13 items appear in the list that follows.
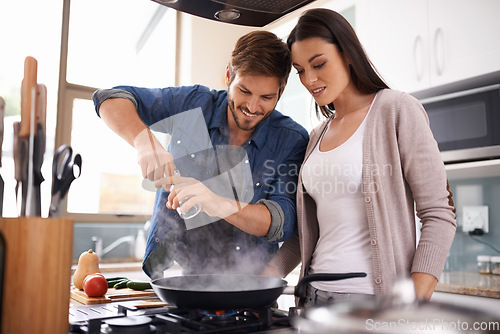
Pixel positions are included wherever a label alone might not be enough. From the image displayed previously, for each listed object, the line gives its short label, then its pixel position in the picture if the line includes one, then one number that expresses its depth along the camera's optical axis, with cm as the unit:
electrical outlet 211
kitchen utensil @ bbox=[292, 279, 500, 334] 47
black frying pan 72
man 128
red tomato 124
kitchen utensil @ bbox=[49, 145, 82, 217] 64
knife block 56
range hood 109
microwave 182
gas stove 68
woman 100
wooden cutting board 118
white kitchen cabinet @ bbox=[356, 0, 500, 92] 183
